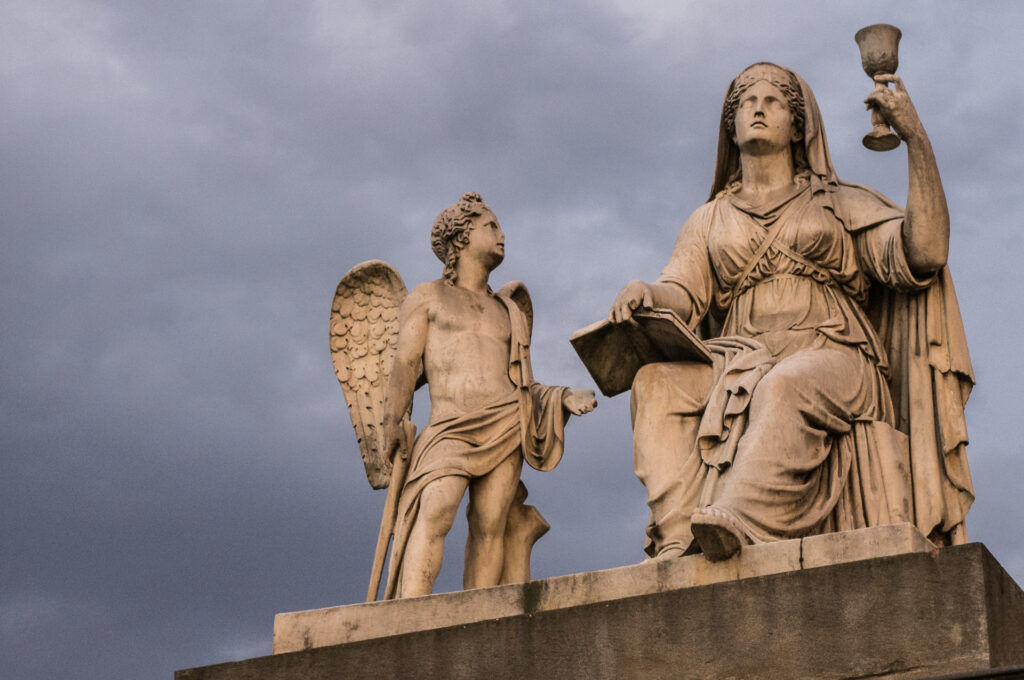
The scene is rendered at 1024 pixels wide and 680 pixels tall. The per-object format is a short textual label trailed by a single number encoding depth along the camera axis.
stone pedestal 16.14
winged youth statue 20.12
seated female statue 18.84
